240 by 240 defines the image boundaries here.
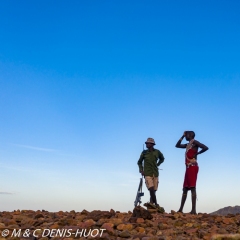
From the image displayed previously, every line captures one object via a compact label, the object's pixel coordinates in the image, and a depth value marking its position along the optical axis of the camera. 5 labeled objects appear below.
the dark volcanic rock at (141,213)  6.30
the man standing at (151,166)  8.43
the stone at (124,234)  5.00
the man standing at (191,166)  7.95
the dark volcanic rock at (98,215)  6.14
